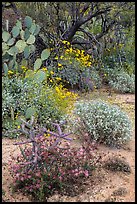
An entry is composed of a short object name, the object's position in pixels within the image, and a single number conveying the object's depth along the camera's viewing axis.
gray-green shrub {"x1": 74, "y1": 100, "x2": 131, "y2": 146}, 5.06
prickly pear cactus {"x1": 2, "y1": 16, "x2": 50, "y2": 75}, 7.34
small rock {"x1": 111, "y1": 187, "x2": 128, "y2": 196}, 3.74
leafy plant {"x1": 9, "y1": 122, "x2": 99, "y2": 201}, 3.60
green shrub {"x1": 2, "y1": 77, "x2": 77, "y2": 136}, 5.72
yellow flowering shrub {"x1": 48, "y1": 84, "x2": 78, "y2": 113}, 6.07
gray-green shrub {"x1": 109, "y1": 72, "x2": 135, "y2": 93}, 8.78
